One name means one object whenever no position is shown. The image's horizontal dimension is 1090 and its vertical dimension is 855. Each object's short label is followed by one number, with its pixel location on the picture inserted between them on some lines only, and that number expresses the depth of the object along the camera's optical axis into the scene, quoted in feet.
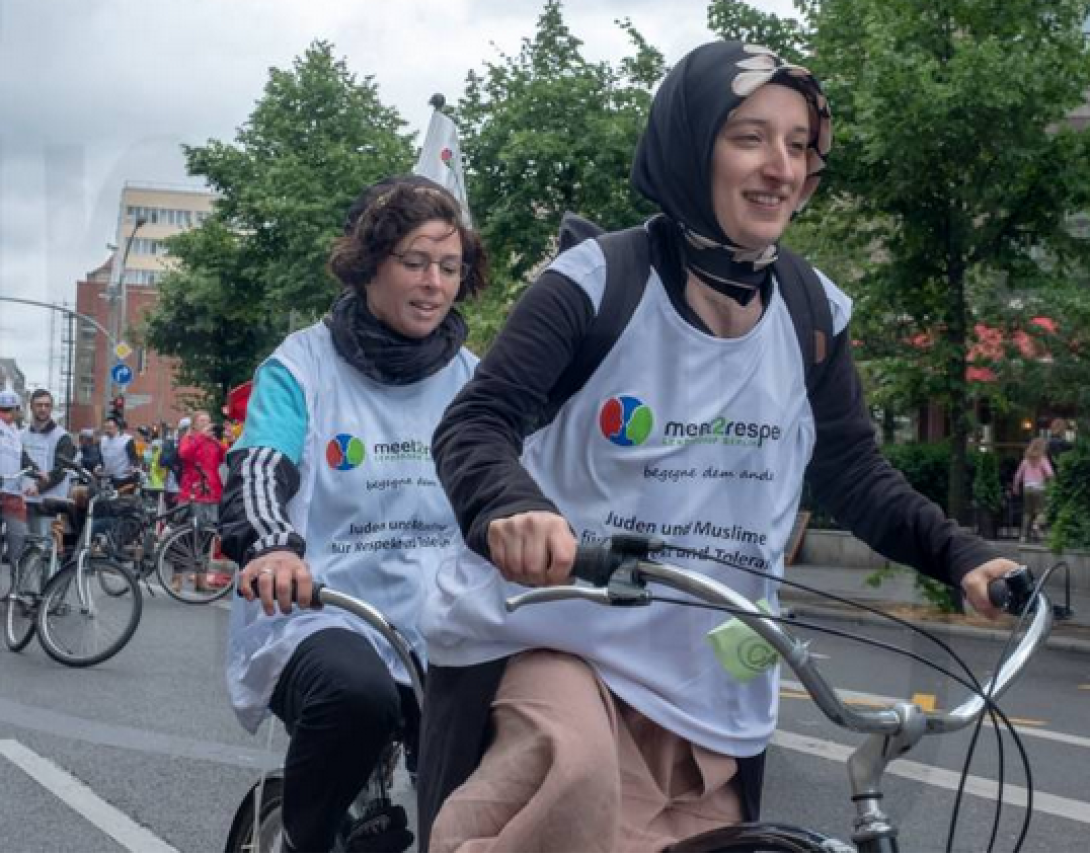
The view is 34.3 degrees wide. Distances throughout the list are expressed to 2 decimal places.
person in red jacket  57.11
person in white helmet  43.78
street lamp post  70.22
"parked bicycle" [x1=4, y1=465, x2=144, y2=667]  36.78
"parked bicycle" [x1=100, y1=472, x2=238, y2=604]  55.06
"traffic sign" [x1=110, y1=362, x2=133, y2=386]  115.75
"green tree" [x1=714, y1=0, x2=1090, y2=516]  48.19
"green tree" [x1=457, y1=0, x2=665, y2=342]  66.95
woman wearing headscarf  7.27
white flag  19.26
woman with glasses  11.09
